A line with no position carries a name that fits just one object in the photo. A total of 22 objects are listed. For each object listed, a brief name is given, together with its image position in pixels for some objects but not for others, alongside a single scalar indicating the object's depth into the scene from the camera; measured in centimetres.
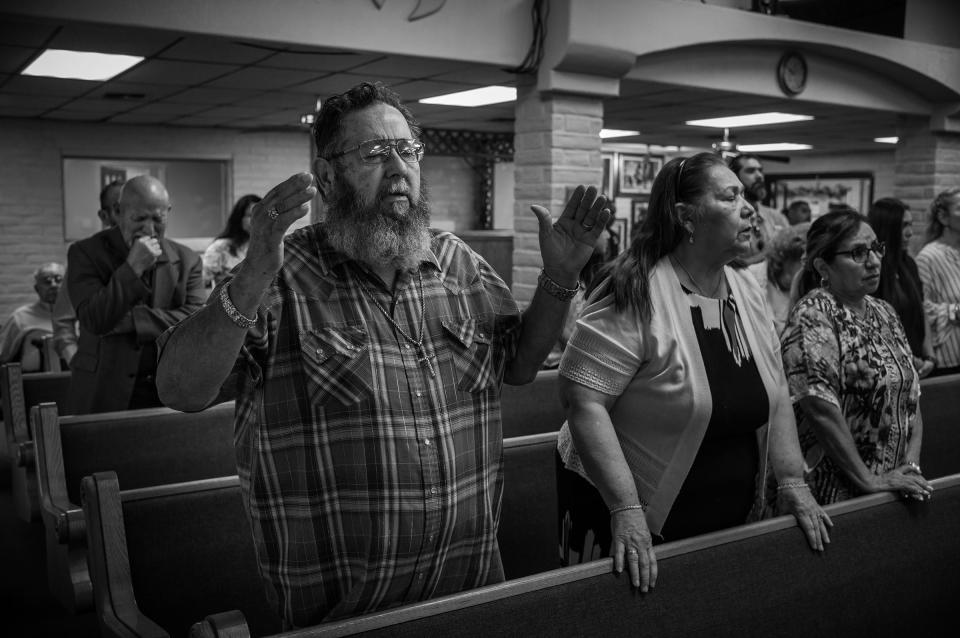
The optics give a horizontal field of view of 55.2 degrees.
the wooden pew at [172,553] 217
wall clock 747
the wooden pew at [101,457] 284
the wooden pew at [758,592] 164
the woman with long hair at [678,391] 202
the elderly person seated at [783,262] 473
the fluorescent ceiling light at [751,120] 958
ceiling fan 991
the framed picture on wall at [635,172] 1404
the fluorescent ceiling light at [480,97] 766
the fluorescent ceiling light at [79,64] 614
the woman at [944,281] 462
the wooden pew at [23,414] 351
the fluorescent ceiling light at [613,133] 1130
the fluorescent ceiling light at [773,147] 1339
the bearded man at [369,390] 163
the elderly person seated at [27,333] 635
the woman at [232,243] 513
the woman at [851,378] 248
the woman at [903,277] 396
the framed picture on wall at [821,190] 1524
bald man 323
